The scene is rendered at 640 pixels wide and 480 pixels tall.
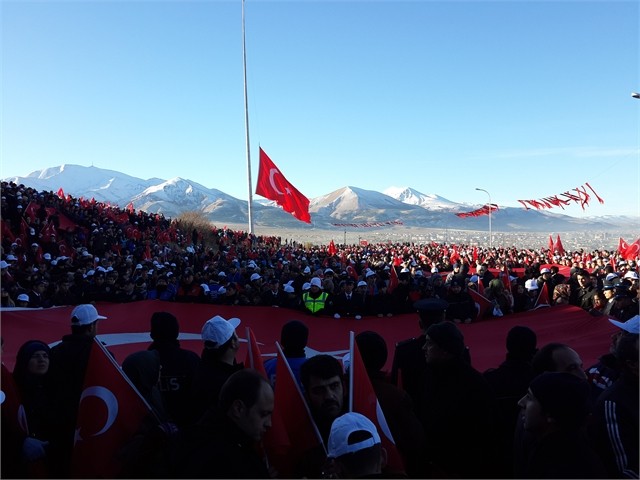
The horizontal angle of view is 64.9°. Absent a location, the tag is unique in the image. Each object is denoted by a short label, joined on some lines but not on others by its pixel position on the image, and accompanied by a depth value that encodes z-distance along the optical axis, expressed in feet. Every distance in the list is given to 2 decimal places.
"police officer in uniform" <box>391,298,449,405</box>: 12.98
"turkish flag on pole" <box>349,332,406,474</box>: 8.67
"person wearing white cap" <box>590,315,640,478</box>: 8.32
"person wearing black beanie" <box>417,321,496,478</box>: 9.66
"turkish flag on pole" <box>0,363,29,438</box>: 9.45
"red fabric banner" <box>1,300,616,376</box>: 23.45
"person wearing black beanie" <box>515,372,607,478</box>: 7.02
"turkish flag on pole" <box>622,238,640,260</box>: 68.08
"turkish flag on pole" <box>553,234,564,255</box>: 97.95
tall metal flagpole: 78.12
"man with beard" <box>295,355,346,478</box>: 9.11
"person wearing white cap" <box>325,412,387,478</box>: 6.74
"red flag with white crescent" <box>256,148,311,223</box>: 70.90
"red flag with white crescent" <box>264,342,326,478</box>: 8.55
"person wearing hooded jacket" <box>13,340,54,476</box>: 10.99
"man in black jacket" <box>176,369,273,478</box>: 6.68
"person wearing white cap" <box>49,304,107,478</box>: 10.80
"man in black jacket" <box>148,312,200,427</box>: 11.27
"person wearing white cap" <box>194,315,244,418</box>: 10.48
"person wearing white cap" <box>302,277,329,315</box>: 29.32
